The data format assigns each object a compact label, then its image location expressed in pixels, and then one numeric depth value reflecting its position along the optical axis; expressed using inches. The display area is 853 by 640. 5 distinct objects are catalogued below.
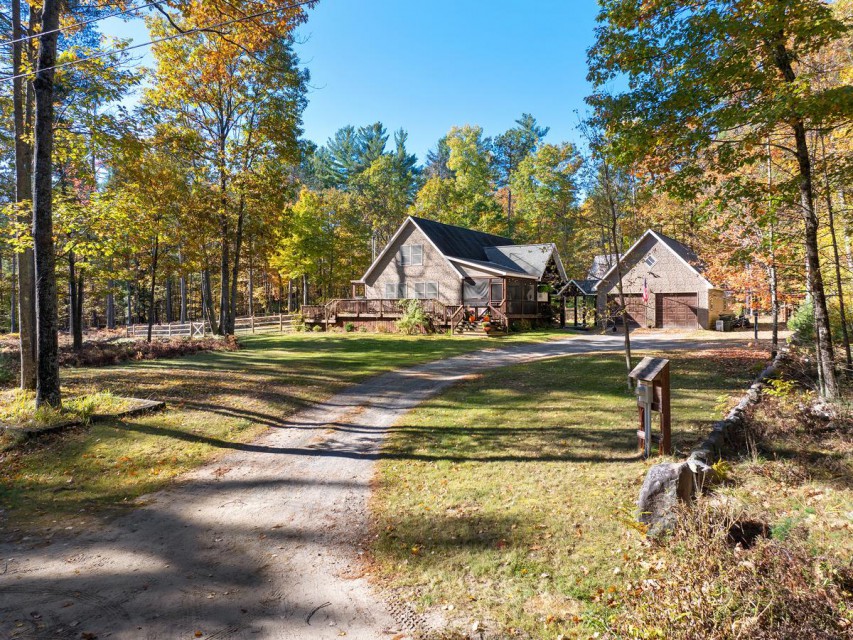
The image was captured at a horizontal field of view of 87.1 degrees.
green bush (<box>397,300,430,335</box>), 993.4
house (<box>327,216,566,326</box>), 1058.7
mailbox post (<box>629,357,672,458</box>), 236.8
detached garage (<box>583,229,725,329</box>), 1078.4
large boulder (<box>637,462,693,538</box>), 163.6
